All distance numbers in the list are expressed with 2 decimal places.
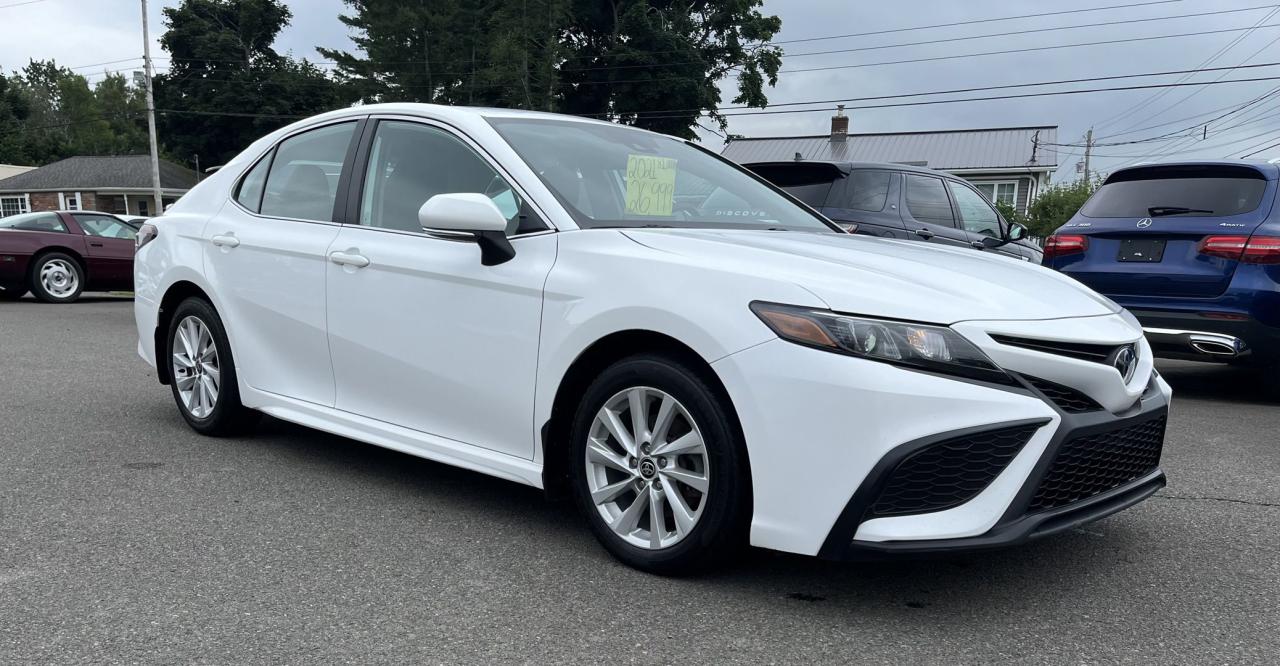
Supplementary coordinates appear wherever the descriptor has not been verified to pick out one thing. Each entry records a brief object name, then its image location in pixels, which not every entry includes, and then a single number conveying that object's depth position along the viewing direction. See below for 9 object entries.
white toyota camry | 2.67
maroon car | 14.03
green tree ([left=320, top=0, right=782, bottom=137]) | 39.53
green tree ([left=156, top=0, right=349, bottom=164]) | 62.03
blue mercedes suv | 6.12
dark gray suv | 8.42
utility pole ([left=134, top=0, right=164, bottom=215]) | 32.75
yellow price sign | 3.73
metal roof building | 41.53
